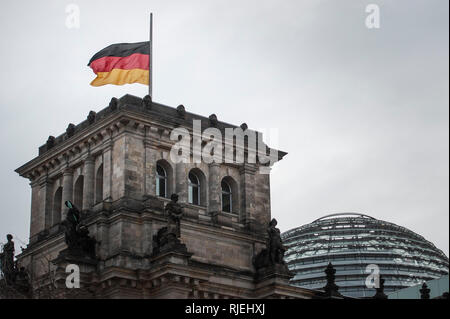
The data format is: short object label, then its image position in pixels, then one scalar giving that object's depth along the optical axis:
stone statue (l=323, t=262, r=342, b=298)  63.25
